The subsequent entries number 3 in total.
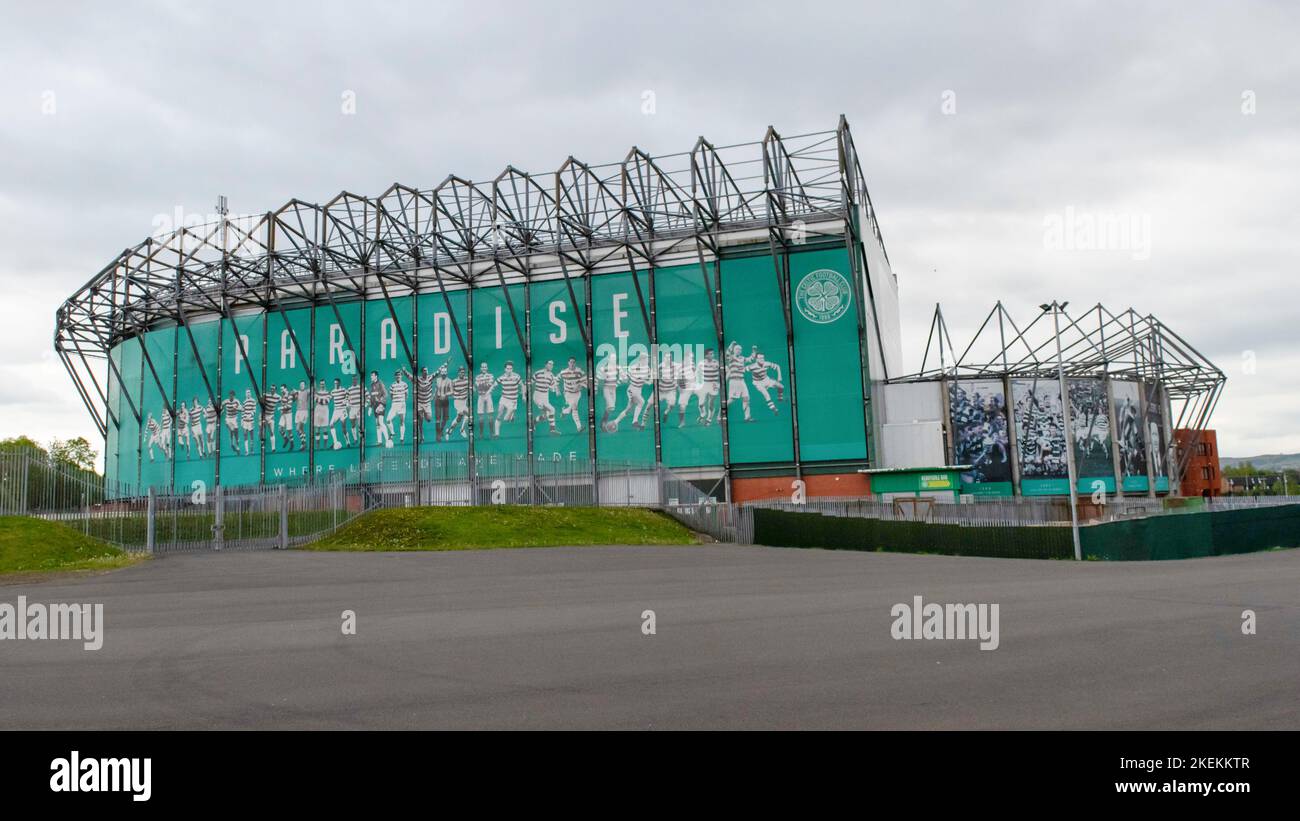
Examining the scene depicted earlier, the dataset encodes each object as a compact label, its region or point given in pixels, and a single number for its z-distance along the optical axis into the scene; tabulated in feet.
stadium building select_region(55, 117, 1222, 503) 158.61
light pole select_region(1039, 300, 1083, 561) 90.07
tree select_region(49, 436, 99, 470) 404.16
